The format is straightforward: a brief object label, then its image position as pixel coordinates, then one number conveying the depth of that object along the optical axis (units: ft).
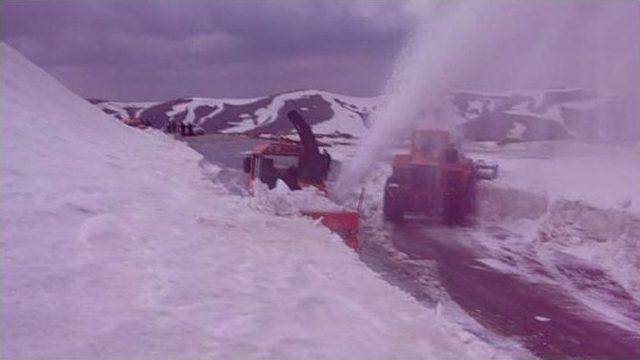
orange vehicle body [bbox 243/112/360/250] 50.11
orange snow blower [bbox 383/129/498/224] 56.03
